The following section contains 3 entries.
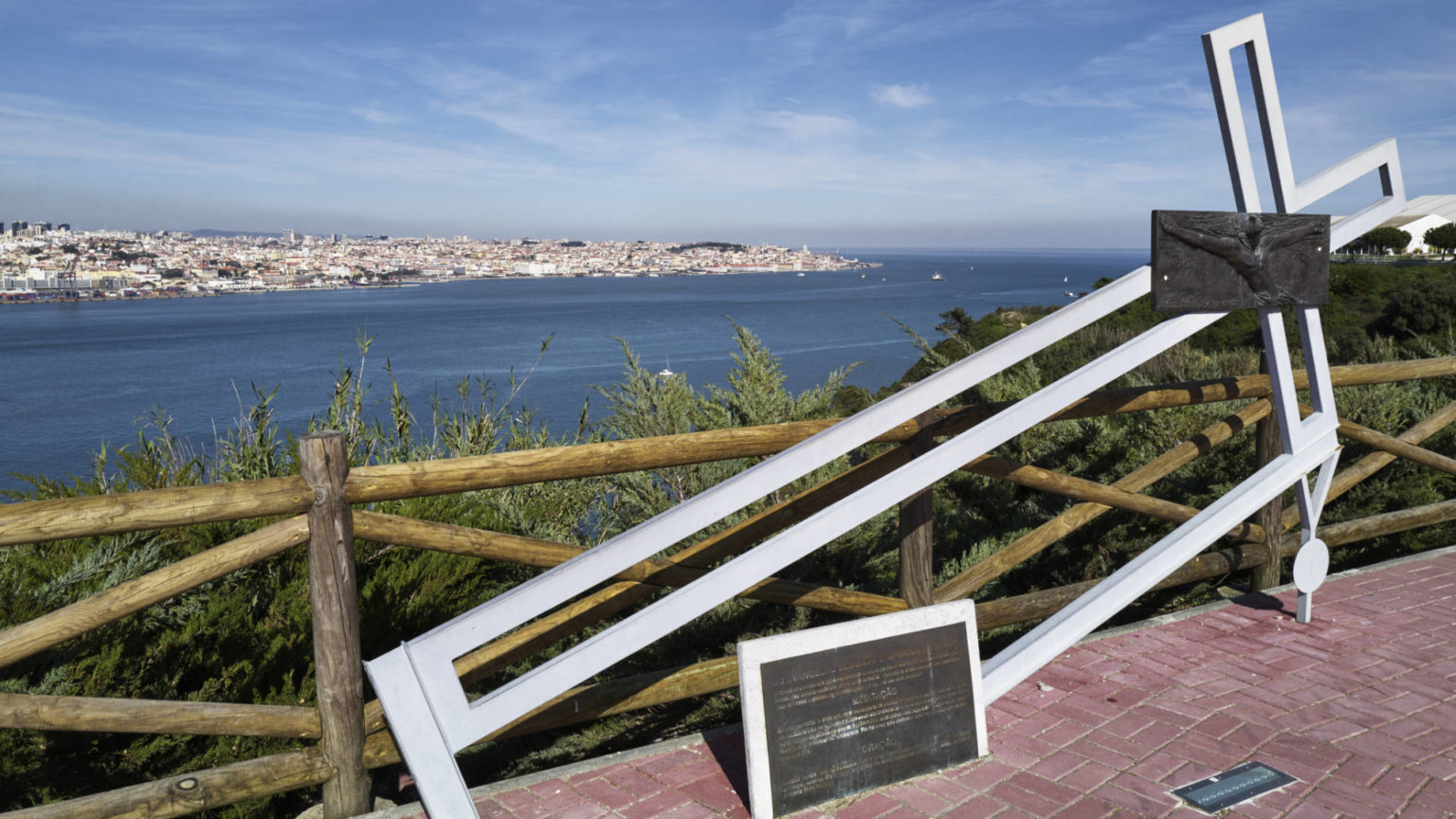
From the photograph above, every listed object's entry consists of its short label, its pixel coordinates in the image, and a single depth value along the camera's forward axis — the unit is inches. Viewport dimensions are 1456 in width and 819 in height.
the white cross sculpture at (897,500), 73.4
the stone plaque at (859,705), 94.9
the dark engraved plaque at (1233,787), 98.8
